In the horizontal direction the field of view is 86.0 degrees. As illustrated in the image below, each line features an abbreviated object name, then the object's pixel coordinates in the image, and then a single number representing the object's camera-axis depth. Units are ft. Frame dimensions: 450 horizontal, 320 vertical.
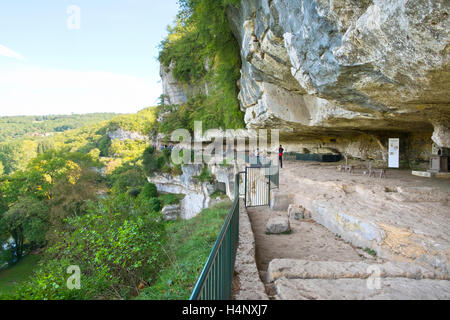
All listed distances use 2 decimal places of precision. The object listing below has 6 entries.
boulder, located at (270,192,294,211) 21.39
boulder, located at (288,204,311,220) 18.78
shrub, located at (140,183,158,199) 89.86
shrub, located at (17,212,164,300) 13.69
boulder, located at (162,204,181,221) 78.65
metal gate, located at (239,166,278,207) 27.43
